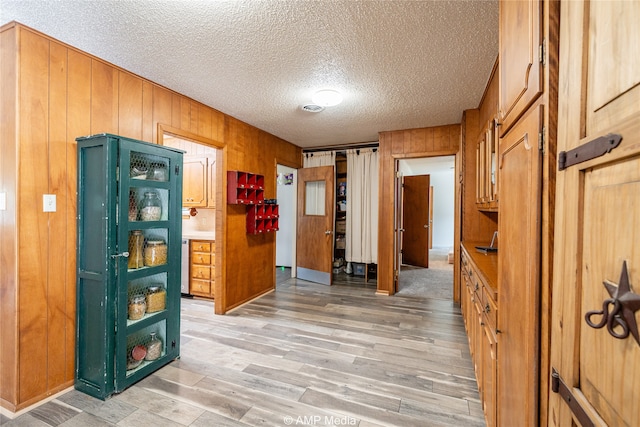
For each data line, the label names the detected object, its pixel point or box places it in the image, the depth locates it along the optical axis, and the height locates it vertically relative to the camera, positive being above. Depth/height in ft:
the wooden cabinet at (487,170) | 8.27 +1.35
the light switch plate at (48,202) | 6.41 +0.12
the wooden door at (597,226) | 1.68 -0.08
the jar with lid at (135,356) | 7.29 -3.68
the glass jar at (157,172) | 7.72 +0.99
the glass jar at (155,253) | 7.59 -1.15
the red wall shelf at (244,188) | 11.95 +0.94
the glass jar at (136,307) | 7.27 -2.44
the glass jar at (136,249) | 7.18 -0.99
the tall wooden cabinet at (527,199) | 2.60 +0.14
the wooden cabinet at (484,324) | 4.83 -2.27
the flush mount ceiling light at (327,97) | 9.46 +3.74
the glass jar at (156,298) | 7.72 -2.37
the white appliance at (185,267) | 13.73 -2.70
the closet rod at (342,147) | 17.50 +3.91
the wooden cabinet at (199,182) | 14.48 +1.36
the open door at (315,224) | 16.47 -0.77
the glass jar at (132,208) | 7.20 +0.02
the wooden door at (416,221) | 21.79 -0.69
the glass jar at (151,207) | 7.48 +0.05
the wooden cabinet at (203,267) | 13.46 -2.66
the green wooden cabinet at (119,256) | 6.57 -1.14
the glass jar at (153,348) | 7.66 -3.65
